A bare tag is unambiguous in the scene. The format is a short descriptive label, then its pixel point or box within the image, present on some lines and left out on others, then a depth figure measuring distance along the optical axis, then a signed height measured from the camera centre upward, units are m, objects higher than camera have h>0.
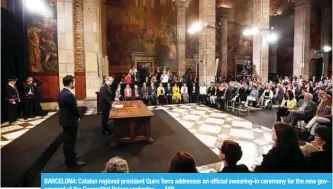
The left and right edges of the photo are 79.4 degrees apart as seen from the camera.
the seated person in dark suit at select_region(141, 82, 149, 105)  9.98 -0.57
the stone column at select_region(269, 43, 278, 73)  18.58 +2.16
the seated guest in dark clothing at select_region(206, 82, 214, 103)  9.72 -0.46
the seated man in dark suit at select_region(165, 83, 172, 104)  10.23 -0.57
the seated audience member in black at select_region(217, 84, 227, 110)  8.58 -0.65
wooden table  4.15 -0.93
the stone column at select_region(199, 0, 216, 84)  10.24 +2.13
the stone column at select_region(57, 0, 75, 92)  7.94 +1.80
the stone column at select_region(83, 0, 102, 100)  8.75 +1.65
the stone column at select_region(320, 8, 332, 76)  16.08 +3.97
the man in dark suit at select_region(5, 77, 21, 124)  5.97 -0.47
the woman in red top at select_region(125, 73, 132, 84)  10.46 +0.17
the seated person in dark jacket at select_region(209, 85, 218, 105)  9.26 -0.65
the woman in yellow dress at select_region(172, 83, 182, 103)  10.28 -0.57
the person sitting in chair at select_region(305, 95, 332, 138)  4.28 -0.72
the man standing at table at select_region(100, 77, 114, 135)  4.80 -0.37
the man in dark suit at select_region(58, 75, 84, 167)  3.18 -0.58
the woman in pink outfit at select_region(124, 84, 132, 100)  9.39 -0.50
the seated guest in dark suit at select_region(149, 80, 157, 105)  10.05 -0.62
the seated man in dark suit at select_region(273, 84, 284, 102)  8.22 -0.54
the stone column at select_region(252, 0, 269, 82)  10.57 +2.18
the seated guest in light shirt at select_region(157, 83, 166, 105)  10.03 -0.60
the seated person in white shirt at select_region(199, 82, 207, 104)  10.11 -0.55
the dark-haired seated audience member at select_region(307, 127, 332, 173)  1.88 -0.76
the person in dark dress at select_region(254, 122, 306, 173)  1.86 -0.72
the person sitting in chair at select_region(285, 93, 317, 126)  4.86 -0.76
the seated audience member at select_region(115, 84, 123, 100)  9.10 -0.36
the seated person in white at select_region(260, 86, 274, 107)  8.36 -0.65
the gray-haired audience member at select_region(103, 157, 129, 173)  1.61 -0.67
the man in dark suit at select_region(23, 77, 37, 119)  6.78 -0.50
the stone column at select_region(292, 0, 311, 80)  13.78 +2.89
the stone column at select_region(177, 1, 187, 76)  15.00 +3.67
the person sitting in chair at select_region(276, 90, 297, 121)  5.59 -0.73
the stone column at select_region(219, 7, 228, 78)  17.50 +3.37
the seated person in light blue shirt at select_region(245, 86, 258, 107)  7.89 -0.58
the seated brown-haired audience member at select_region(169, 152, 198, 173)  1.56 -0.64
